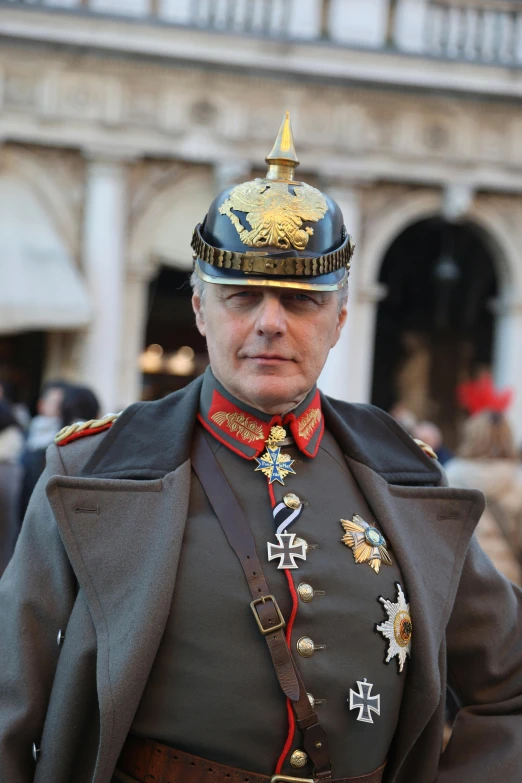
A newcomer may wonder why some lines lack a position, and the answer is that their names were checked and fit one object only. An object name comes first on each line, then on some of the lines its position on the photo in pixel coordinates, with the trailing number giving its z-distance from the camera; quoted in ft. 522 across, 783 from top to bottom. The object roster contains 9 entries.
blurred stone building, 36.17
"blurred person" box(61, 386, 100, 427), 16.21
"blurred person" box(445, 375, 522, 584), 15.67
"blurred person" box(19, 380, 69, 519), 15.65
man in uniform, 6.63
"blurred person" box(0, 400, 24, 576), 16.24
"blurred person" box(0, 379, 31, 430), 23.08
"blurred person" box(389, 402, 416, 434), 25.57
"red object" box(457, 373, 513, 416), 16.85
